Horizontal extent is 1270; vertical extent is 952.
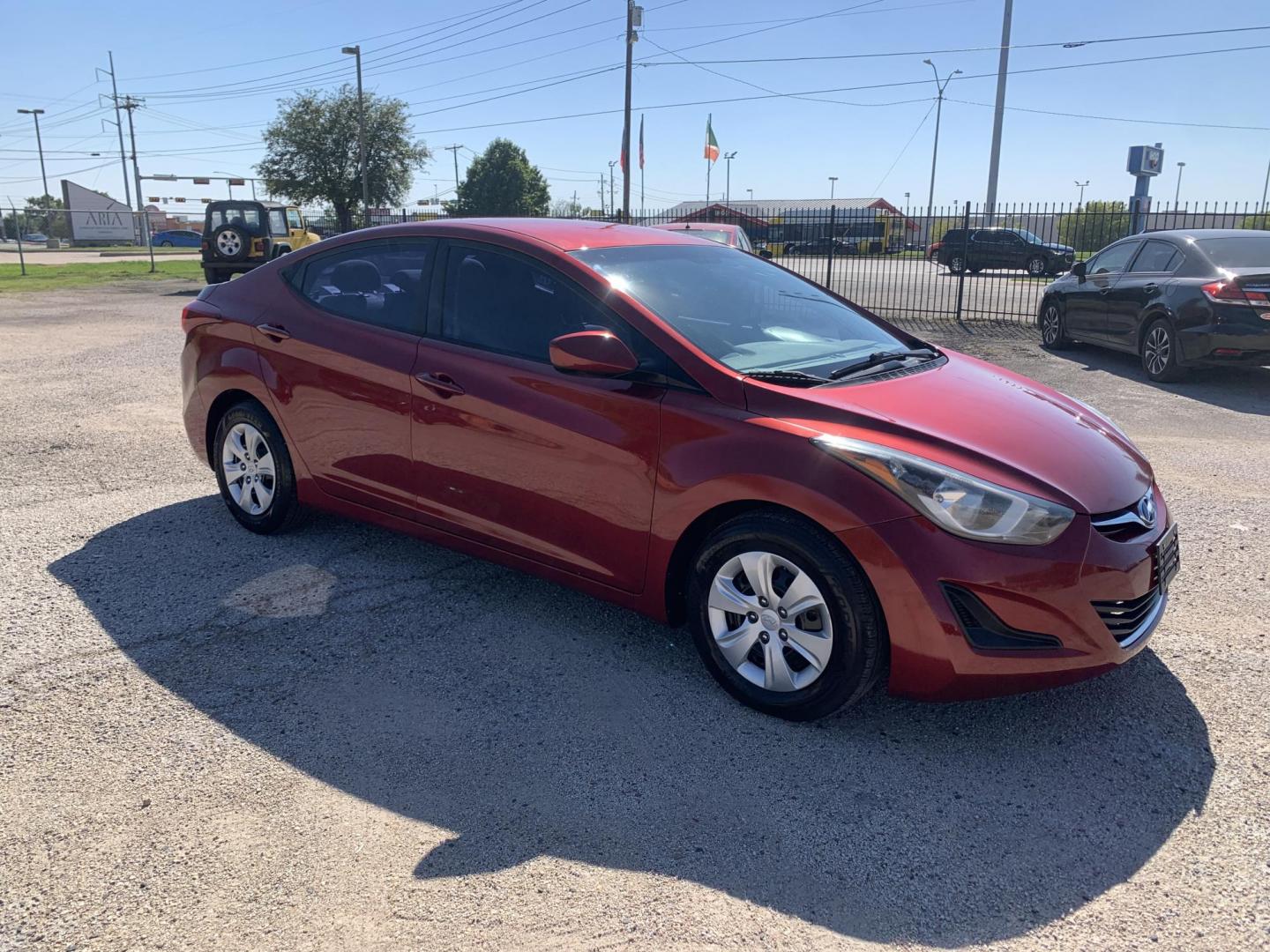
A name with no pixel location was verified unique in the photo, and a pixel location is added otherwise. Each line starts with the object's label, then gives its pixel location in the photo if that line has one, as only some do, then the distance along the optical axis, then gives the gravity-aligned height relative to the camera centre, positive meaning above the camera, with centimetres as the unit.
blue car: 6512 -75
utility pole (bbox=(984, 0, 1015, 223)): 2767 +410
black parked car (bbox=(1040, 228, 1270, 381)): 909 -65
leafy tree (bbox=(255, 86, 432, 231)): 4406 +340
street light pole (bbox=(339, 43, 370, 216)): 3944 +432
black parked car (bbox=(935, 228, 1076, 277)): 2036 -46
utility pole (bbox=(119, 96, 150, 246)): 6650 +808
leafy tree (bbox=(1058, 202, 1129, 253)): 1717 +14
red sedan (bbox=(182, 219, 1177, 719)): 298 -78
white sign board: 4857 +42
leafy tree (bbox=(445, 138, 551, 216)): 7800 +372
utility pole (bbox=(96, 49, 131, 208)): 6874 +496
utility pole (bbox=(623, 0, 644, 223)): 2834 +545
